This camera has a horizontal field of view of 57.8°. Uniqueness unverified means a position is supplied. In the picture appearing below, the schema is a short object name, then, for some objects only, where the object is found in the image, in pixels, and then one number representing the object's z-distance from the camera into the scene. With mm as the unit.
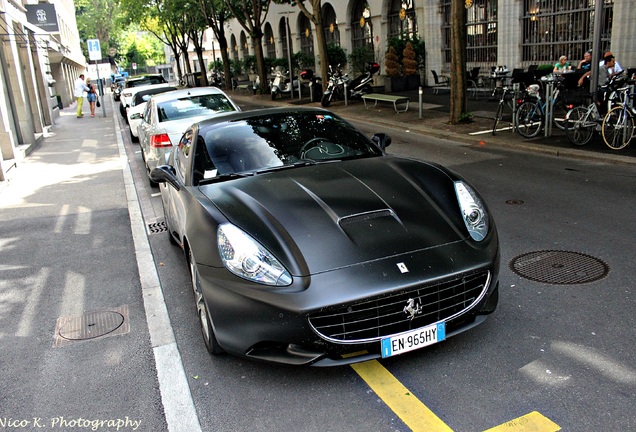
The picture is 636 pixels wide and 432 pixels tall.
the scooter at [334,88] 22156
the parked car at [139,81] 26458
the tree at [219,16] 35203
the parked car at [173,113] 9844
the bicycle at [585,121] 10891
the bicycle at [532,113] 12328
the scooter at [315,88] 25078
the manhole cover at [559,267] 4991
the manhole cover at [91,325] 4703
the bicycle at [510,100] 13016
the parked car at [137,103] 17094
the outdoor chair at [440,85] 22023
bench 18641
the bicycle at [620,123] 10148
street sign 27775
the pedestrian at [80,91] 27453
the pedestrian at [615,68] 13662
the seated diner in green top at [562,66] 17081
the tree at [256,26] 29828
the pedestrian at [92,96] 29391
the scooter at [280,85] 27969
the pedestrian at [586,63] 15735
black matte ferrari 3408
